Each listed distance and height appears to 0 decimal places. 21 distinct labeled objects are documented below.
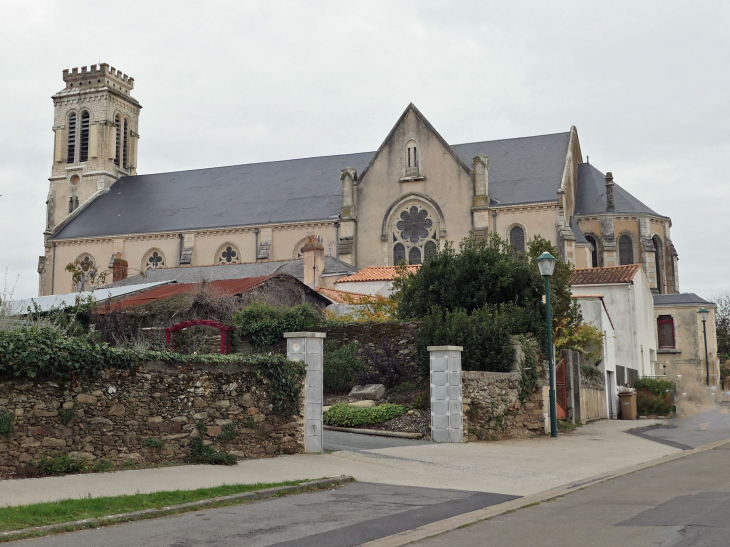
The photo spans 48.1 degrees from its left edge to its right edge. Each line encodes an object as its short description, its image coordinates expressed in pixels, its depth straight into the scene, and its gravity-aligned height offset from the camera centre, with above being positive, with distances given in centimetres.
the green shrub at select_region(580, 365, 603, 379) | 2416 +3
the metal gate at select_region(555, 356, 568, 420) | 2214 -40
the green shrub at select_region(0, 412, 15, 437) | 967 -54
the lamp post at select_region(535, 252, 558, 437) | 1855 +121
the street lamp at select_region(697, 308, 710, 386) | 3354 +238
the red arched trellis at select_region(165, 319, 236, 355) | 2030 +117
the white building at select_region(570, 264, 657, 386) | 3051 +265
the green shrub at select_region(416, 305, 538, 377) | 1880 +85
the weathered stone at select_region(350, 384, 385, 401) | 1888 -40
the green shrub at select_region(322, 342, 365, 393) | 1977 +12
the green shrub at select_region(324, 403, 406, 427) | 1727 -84
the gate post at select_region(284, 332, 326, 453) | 1363 -5
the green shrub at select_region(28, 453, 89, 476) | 998 -107
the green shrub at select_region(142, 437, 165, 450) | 1120 -90
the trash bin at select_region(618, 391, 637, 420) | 2694 -103
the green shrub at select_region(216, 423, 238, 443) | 1217 -85
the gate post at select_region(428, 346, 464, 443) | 1617 -45
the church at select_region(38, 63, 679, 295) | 4547 +1014
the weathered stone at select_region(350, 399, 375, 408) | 1793 -64
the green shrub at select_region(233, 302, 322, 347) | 2112 +137
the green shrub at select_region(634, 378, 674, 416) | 2839 -85
